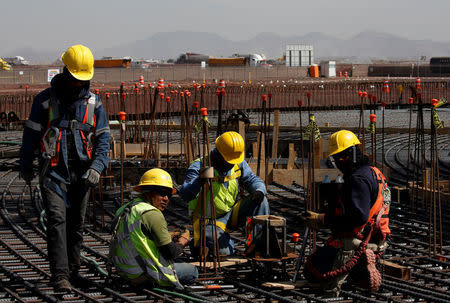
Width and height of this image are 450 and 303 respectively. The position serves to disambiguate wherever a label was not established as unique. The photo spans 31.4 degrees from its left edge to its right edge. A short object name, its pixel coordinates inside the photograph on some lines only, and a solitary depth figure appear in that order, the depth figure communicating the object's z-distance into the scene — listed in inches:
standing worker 252.4
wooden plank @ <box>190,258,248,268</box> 291.1
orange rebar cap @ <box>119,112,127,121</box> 366.4
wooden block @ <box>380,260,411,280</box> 281.1
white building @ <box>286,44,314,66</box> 2888.8
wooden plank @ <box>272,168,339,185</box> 508.1
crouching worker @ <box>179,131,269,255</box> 293.9
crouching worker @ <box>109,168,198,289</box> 245.1
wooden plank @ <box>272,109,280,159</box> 605.7
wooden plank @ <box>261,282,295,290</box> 259.3
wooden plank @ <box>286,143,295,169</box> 538.9
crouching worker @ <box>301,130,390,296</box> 250.2
